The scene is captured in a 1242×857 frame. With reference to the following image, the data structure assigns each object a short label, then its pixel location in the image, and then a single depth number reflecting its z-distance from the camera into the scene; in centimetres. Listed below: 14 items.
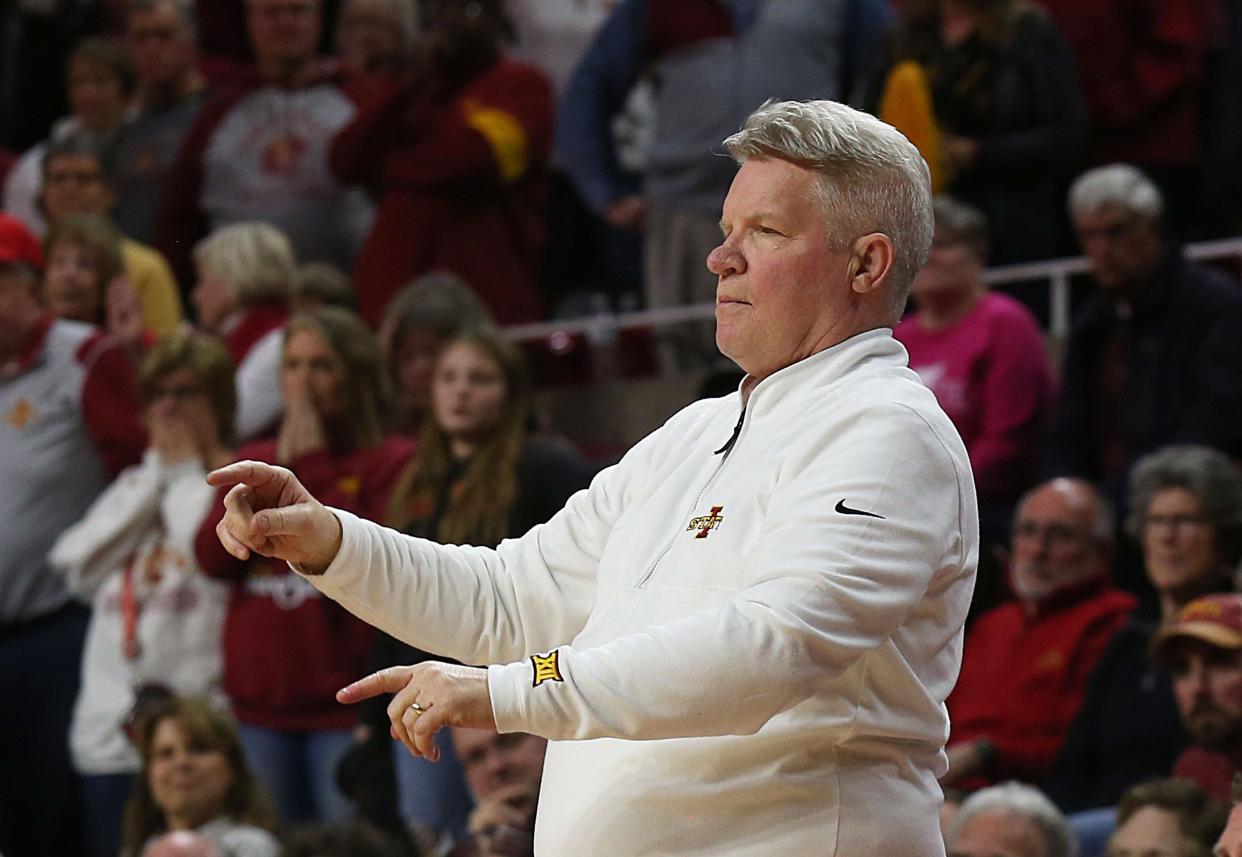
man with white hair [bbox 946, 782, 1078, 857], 1028
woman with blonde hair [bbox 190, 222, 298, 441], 1523
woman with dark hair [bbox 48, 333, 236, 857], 1345
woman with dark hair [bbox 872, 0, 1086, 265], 1469
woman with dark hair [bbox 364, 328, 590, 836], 1189
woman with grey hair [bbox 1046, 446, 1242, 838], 1147
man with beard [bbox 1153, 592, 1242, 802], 1068
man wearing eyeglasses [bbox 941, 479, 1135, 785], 1209
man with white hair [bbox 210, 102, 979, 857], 540
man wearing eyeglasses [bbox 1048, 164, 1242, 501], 1326
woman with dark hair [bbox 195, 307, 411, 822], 1284
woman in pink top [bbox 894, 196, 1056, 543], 1366
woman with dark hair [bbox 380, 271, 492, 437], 1385
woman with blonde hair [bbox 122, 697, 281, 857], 1220
